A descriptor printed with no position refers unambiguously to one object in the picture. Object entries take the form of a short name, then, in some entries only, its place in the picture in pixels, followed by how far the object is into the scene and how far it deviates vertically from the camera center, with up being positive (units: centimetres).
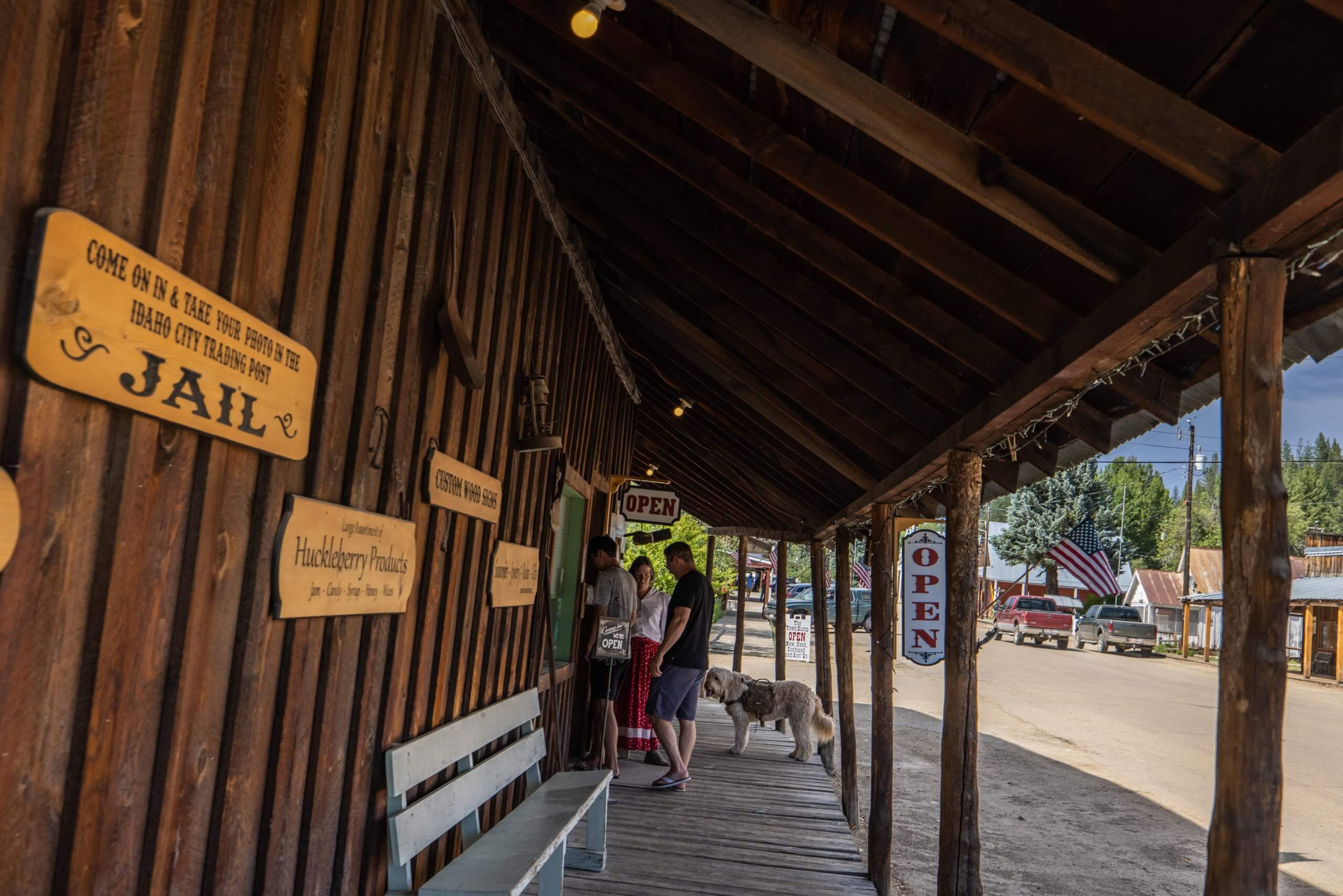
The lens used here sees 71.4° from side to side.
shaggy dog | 904 -120
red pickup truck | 3247 -54
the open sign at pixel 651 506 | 984 +74
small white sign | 1620 -93
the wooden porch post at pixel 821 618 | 1236 -38
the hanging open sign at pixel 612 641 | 652 -46
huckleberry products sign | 240 -2
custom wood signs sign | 345 +30
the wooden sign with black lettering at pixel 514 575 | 451 -4
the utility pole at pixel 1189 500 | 3659 +462
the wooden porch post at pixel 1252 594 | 221 +6
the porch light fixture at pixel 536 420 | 464 +77
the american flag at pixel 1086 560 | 1197 +63
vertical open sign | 709 +0
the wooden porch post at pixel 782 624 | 1553 -63
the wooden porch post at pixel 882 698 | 625 -77
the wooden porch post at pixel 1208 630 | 3067 -41
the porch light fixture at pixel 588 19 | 279 +164
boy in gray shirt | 677 -24
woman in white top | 725 -50
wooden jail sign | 153 +38
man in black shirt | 652 -51
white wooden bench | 311 -101
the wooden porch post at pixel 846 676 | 886 -89
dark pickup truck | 3058 -58
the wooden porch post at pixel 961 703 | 481 -54
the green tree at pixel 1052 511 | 4459 +466
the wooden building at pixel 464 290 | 166 +84
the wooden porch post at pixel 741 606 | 1667 -42
